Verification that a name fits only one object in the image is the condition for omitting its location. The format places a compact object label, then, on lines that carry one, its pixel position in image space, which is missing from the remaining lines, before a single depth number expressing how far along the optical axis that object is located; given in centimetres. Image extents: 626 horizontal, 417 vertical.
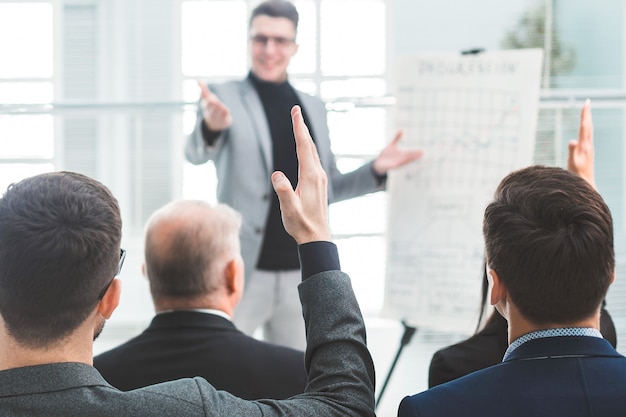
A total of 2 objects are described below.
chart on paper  344
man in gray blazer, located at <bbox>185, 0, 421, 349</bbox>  333
